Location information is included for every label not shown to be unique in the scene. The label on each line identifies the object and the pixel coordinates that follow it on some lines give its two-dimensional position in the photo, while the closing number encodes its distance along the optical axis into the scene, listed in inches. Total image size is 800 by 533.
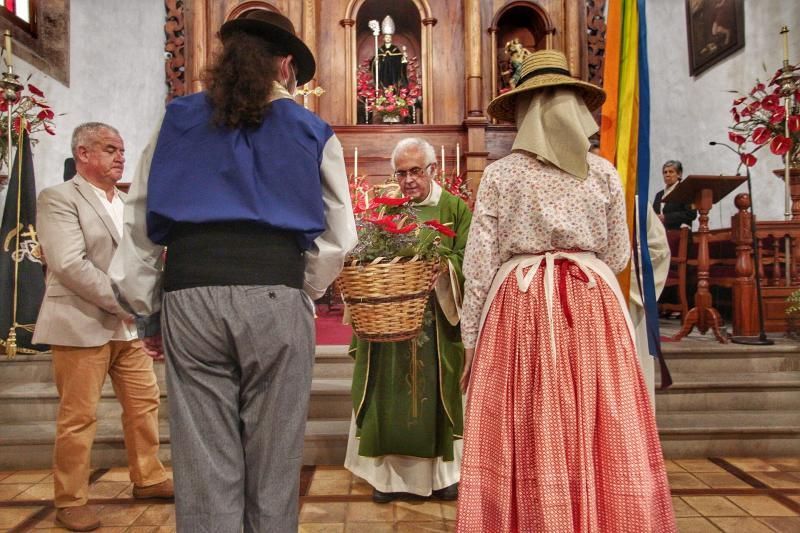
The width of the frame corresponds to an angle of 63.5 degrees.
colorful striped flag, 102.0
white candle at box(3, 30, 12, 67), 178.3
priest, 122.5
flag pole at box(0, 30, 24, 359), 178.4
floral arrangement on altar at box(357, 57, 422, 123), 283.6
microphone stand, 184.1
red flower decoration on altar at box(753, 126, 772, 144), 217.6
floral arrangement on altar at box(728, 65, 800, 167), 210.1
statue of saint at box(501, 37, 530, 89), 285.6
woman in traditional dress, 76.7
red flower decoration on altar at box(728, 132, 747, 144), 216.4
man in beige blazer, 111.8
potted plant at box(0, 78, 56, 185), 201.3
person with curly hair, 61.9
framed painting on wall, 280.8
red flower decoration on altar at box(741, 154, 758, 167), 213.3
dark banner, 189.0
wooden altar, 283.7
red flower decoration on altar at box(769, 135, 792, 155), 208.1
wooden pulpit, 198.1
